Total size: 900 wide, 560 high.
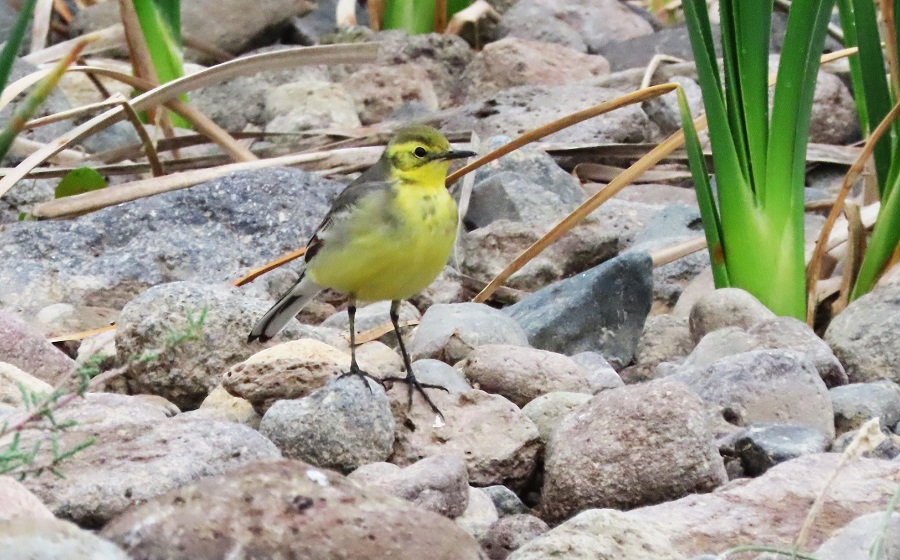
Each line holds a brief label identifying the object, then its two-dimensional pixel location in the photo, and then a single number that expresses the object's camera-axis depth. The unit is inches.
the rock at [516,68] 706.2
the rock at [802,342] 384.8
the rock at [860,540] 226.7
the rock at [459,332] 404.2
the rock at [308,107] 641.6
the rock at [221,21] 763.4
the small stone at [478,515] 276.2
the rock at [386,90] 689.0
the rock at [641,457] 294.2
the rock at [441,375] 357.1
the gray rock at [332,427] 306.0
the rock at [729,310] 414.0
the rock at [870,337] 396.5
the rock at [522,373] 361.7
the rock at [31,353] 370.3
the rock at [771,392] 342.6
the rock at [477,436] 317.1
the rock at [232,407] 349.4
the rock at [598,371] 389.1
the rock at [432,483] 271.1
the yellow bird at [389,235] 370.9
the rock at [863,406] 348.2
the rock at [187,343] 365.1
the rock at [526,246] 512.4
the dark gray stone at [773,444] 307.9
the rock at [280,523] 200.4
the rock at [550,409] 334.0
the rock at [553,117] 615.5
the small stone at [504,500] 304.5
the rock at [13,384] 327.9
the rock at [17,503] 210.1
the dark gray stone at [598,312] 436.8
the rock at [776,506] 251.0
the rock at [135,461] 252.1
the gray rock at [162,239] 468.1
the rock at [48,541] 169.3
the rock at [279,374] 344.5
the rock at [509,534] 269.4
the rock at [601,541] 222.1
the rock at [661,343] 439.2
